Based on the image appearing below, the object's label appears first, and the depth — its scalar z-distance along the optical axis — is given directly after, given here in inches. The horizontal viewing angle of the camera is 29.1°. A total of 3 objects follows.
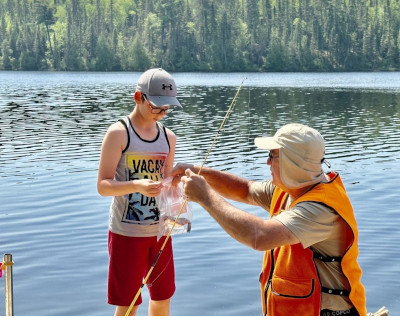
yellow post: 177.2
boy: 187.5
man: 148.9
